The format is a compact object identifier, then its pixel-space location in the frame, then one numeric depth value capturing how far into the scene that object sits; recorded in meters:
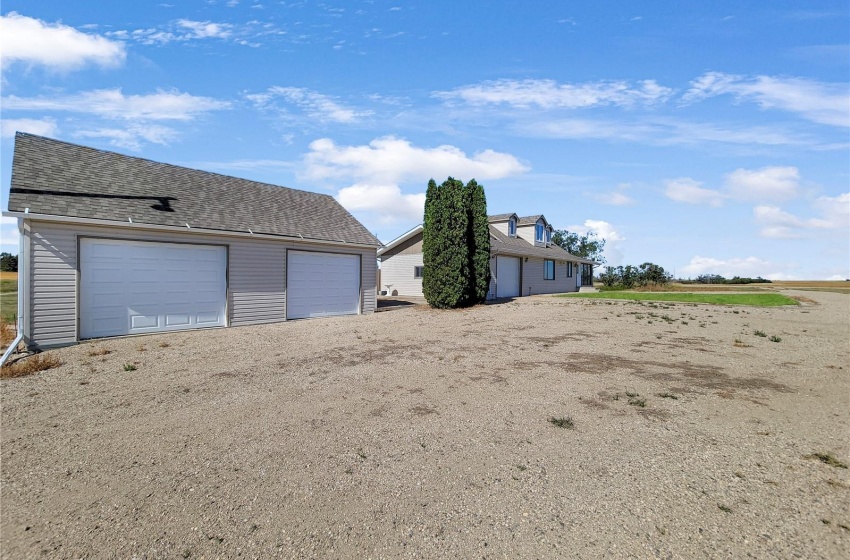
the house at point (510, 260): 24.80
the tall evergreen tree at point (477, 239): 18.89
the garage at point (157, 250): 9.43
